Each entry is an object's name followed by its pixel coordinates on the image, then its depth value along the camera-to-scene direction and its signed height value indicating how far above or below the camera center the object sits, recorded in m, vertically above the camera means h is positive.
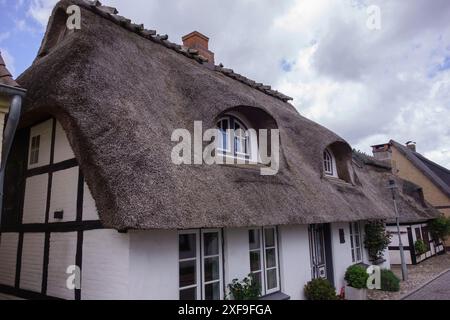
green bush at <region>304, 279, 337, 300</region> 7.97 -1.41
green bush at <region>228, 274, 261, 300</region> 6.35 -1.08
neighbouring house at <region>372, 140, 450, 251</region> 21.19 +3.45
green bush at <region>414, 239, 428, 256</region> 17.09 -1.00
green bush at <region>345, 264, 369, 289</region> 9.76 -1.38
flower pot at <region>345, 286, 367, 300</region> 9.55 -1.80
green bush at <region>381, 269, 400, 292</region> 10.82 -1.70
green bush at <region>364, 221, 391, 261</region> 12.58 -0.41
